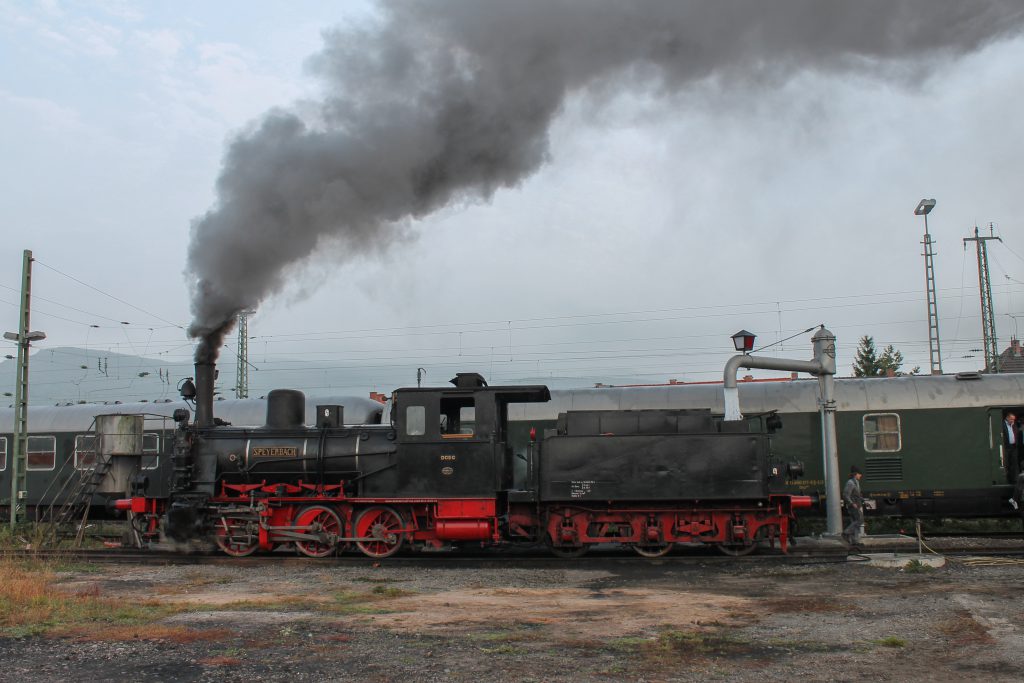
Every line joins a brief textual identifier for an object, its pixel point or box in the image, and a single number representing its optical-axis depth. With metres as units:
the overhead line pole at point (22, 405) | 16.64
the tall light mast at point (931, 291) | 28.81
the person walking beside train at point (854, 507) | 13.84
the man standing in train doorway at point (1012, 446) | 15.62
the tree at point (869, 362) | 60.62
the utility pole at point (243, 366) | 34.51
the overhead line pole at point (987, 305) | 29.80
